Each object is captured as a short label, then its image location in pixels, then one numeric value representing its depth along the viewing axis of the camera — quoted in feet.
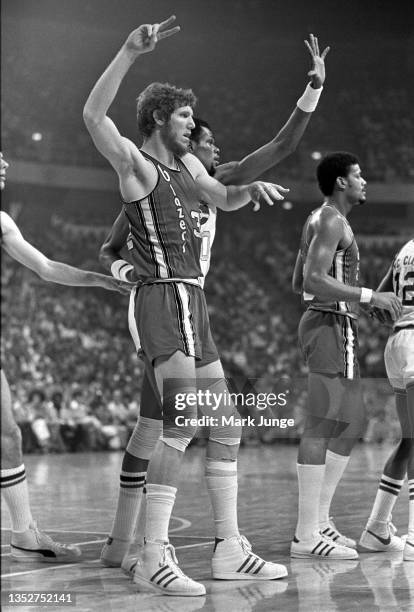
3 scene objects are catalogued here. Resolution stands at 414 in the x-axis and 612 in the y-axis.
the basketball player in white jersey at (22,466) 33.22
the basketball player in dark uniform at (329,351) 35.91
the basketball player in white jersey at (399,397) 37.17
